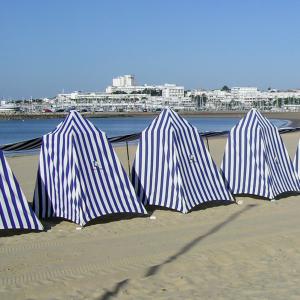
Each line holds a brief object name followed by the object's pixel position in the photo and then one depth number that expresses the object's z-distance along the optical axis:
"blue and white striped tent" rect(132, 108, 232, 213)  10.63
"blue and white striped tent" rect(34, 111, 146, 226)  9.51
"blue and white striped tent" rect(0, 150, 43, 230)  8.73
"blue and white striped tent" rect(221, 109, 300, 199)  11.99
